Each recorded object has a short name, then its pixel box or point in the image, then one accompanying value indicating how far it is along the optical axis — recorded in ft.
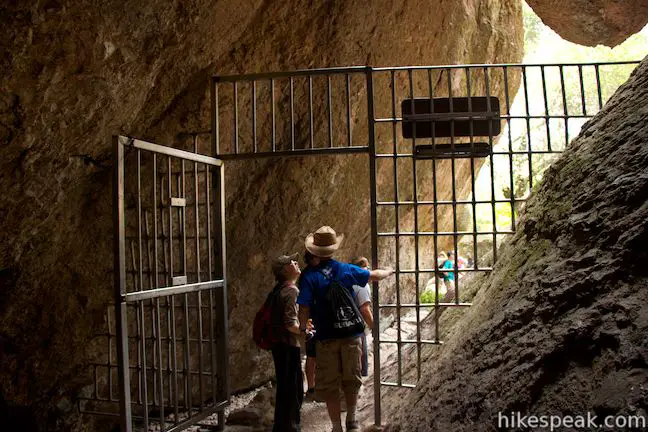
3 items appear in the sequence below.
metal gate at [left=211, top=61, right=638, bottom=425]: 16.34
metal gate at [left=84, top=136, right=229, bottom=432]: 12.79
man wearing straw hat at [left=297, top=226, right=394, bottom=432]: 14.97
